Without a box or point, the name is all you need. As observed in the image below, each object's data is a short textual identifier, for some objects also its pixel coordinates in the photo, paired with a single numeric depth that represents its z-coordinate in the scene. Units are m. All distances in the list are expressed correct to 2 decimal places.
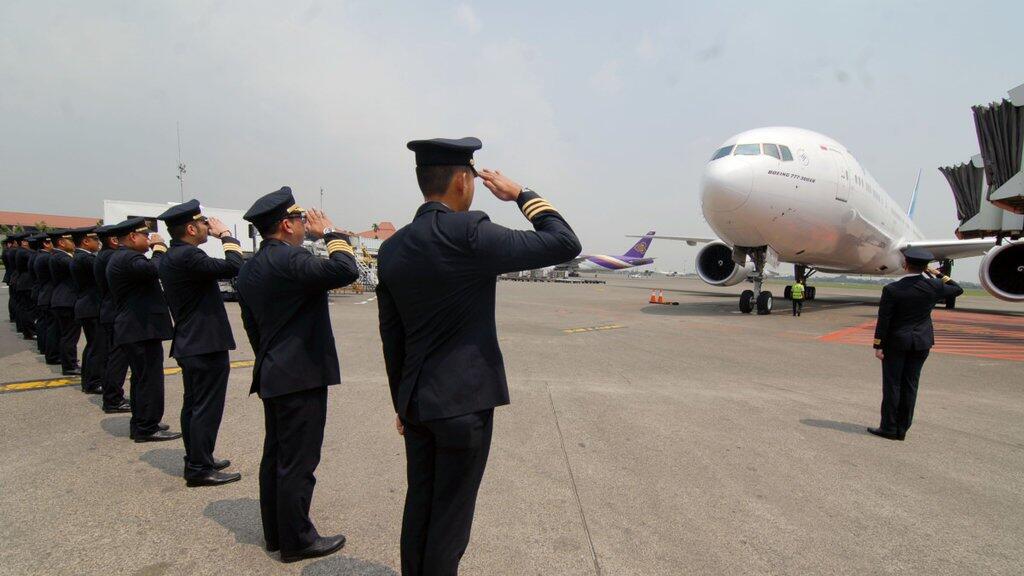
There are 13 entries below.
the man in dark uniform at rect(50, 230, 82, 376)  6.59
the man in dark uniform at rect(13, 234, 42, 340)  8.98
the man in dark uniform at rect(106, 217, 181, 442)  4.16
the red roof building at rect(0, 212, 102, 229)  75.31
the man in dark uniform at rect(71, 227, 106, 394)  5.65
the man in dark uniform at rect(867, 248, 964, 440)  4.53
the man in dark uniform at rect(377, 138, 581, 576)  1.74
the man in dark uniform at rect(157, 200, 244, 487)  3.36
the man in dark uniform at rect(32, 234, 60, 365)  7.19
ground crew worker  15.68
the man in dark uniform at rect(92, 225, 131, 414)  4.85
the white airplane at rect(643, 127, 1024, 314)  12.43
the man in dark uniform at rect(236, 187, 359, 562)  2.48
